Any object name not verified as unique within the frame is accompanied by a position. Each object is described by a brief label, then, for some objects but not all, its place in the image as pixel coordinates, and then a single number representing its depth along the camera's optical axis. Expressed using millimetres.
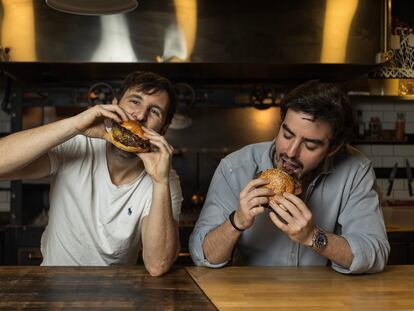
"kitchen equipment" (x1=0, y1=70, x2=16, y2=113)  4133
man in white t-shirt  1964
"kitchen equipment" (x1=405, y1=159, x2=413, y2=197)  4566
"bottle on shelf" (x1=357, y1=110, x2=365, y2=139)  4547
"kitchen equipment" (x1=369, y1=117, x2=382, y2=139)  4582
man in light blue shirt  1798
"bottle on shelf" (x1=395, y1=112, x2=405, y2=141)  4612
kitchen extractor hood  3648
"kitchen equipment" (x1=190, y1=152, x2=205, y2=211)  4051
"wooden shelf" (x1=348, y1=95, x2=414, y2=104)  4473
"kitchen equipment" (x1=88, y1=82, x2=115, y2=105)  3900
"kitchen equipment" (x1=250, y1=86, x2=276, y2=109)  4059
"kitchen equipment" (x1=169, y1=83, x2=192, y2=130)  3902
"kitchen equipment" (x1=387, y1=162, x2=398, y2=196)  4562
